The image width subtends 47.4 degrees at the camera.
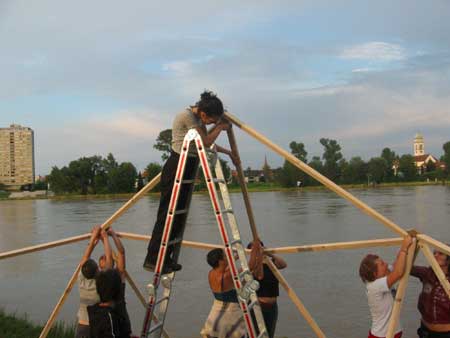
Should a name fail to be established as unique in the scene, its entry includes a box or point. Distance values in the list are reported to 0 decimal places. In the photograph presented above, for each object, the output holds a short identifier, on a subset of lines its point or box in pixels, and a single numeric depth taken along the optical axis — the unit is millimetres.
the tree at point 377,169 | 104000
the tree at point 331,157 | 106812
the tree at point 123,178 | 96625
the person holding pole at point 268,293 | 6008
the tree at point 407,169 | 111200
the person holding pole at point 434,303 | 5301
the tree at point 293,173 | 100812
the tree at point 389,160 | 107562
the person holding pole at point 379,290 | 5191
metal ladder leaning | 4617
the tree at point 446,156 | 111938
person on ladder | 4797
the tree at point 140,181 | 99881
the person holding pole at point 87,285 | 5922
